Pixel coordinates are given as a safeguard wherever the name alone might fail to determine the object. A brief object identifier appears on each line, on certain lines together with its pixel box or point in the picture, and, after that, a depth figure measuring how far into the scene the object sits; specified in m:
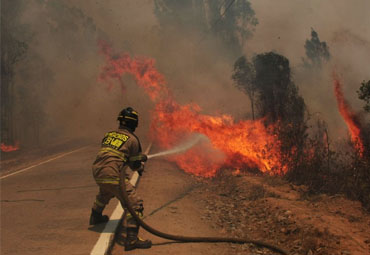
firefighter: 4.71
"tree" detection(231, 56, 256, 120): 22.00
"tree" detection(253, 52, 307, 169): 9.92
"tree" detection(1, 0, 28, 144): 30.27
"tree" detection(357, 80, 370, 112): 10.39
